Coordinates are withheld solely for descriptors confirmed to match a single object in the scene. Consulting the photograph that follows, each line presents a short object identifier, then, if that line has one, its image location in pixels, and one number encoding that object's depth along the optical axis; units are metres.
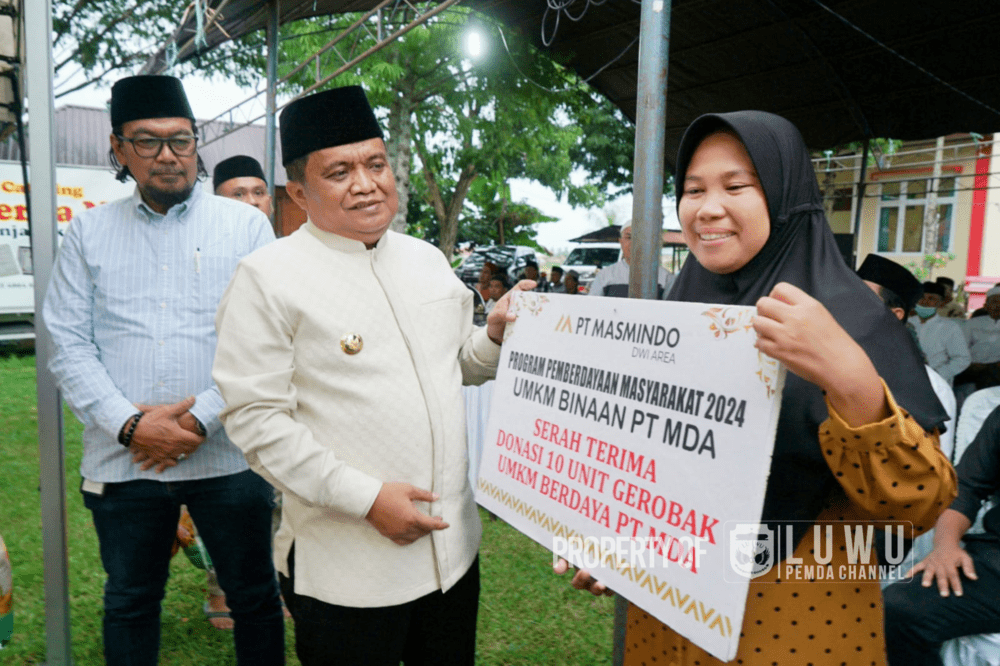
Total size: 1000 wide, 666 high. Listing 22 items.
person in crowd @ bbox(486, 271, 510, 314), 9.09
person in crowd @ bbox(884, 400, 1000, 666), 2.21
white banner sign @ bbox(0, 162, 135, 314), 10.12
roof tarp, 6.39
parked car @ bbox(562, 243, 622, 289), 24.92
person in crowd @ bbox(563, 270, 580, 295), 11.96
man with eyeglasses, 2.06
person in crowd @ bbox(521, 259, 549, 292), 10.67
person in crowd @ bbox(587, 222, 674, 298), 5.86
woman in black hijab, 1.08
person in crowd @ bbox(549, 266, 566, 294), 13.50
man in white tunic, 1.51
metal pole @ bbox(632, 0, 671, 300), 2.08
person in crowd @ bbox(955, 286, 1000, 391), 5.97
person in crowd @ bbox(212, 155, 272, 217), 4.10
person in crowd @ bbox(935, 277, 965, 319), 8.83
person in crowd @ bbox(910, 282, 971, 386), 5.86
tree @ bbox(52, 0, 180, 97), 10.12
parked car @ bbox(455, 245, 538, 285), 23.23
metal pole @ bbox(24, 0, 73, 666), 2.36
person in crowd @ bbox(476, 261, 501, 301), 9.80
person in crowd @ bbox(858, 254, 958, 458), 3.45
